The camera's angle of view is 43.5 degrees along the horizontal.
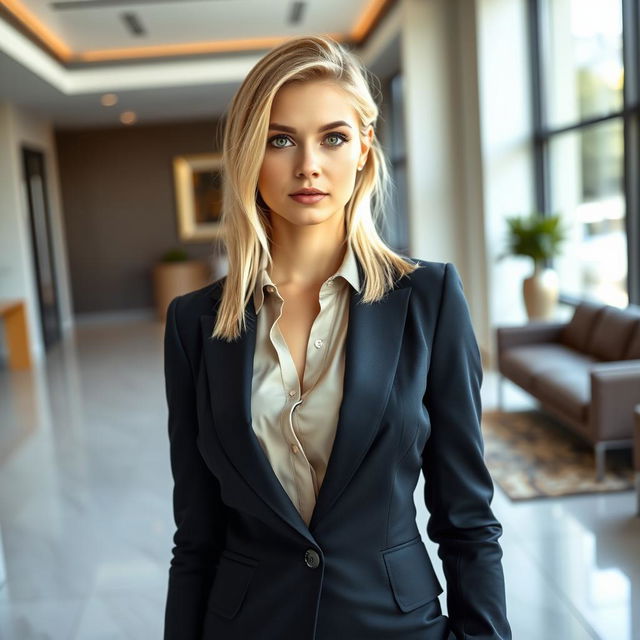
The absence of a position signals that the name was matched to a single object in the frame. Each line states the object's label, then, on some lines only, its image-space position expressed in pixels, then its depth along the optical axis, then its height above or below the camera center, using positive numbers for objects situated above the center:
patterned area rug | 4.46 -1.61
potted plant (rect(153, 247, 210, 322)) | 13.62 -0.95
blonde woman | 1.20 -0.33
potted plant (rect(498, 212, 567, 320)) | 7.03 -0.53
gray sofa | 4.55 -1.18
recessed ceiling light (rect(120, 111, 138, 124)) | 12.63 +1.72
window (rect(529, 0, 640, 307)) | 6.05 +0.48
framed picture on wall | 14.33 +0.41
